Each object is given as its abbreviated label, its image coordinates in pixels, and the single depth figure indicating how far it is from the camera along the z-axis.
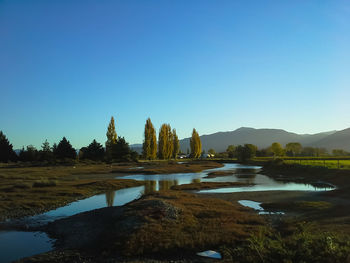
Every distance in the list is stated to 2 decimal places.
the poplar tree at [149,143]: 98.56
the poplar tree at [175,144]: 122.54
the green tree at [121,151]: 90.62
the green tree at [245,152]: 106.69
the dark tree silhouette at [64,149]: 87.62
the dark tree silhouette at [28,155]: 92.38
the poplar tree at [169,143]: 111.50
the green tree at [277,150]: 121.09
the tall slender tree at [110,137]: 91.06
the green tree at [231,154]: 143.46
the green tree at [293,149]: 134.38
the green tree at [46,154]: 86.94
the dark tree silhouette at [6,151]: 89.50
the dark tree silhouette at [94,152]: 92.41
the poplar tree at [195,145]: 133.99
